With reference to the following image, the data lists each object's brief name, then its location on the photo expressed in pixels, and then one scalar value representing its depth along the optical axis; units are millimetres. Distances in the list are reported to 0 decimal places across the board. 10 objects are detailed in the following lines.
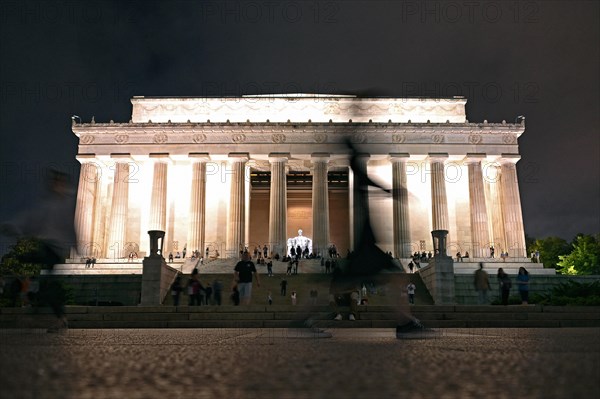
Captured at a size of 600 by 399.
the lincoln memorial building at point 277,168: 50656
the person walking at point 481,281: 20797
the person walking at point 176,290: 23619
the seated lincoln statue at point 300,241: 59519
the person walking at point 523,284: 21991
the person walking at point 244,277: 15978
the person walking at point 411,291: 29045
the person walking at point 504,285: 23359
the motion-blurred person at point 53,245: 11789
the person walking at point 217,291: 24369
